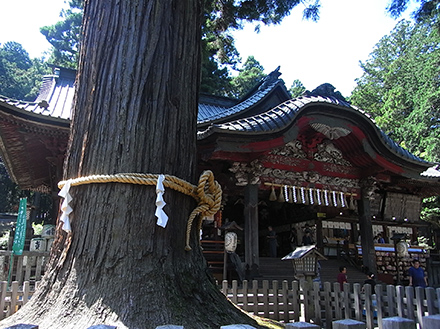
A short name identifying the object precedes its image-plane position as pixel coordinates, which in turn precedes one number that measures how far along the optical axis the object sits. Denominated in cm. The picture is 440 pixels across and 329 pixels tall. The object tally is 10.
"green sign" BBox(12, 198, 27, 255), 689
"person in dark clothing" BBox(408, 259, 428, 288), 871
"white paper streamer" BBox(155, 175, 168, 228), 250
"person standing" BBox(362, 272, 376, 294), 779
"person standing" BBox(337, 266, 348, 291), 820
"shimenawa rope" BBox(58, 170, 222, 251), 259
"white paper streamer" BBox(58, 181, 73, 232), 260
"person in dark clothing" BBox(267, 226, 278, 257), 1346
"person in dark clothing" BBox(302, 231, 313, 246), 1391
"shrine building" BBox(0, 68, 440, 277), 878
